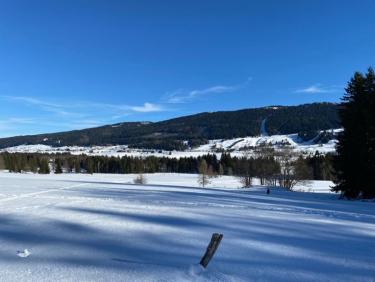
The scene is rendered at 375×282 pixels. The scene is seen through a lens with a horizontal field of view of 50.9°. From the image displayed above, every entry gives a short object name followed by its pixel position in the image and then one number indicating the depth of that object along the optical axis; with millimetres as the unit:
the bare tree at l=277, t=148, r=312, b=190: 61812
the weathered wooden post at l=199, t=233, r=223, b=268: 8680
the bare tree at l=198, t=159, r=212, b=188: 86625
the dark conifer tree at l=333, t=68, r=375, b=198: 32438
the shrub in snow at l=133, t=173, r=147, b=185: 83869
